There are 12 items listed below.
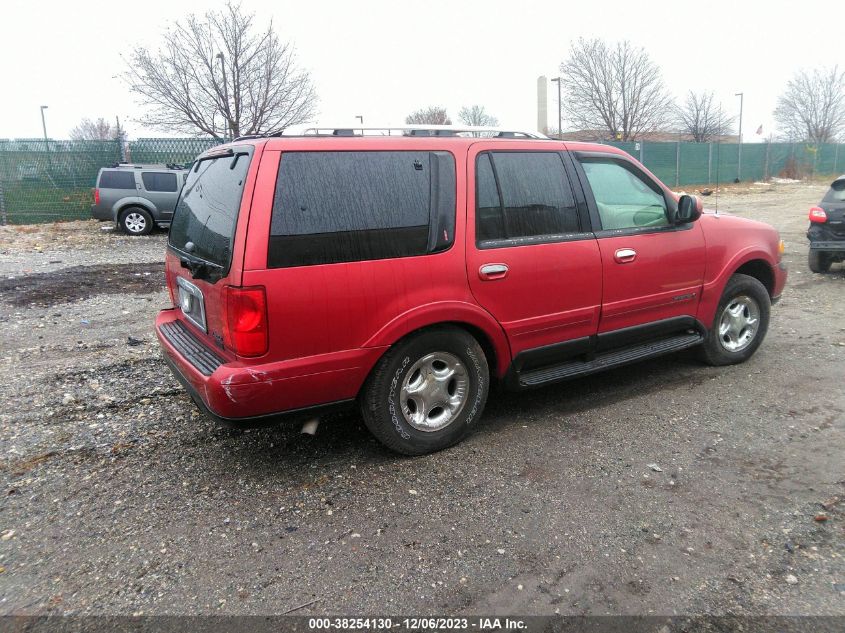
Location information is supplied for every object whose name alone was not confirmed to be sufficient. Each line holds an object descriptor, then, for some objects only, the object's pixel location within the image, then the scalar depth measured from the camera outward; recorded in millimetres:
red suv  3256
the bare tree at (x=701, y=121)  48344
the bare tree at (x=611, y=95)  44344
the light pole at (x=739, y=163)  37312
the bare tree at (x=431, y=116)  53538
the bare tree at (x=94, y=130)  61562
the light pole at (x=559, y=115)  41938
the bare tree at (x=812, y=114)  55469
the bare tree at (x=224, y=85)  24156
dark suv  8977
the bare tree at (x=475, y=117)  62156
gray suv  16078
